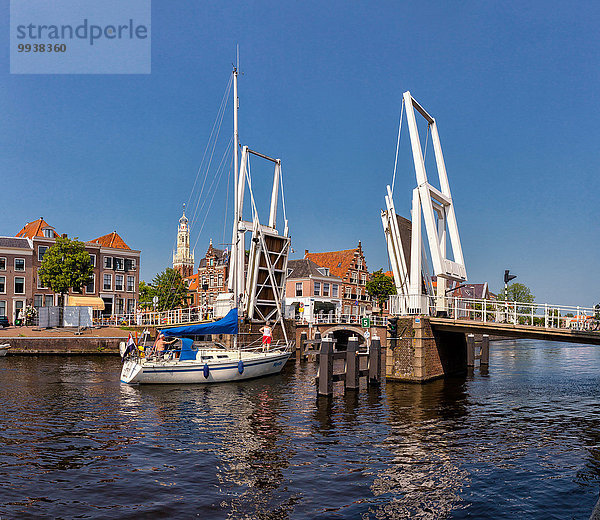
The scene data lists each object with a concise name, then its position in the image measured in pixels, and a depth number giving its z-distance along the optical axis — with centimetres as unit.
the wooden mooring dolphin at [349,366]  2369
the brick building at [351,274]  7850
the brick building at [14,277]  6019
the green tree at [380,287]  7450
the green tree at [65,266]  5425
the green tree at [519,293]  11175
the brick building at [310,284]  6994
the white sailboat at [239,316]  2736
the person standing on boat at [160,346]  2770
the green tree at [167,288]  8375
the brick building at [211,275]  8662
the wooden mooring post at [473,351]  3816
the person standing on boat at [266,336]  3335
